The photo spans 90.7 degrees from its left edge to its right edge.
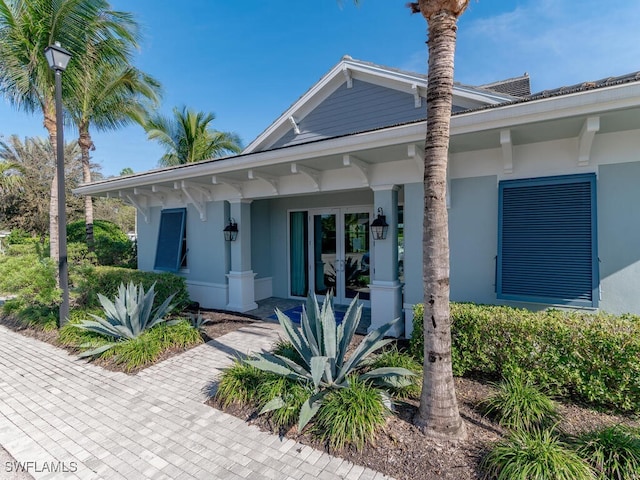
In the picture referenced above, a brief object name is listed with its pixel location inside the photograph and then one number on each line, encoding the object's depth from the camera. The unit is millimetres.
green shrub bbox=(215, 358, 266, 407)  3564
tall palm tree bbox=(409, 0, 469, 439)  2736
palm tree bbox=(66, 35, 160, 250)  8477
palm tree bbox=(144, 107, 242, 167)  17203
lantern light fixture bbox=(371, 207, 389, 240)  5688
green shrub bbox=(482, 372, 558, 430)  2945
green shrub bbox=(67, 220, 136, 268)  11102
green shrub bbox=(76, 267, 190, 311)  7035
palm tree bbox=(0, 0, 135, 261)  7113
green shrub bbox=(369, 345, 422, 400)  3442
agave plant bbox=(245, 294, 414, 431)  3158
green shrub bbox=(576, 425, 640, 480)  2268
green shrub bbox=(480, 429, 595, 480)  2186
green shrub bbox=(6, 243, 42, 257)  9070
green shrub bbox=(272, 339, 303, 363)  4007
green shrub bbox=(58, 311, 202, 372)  4762
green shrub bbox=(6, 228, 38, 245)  16678
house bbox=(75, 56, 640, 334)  4016
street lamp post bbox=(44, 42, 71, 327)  5598
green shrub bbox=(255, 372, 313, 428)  3125
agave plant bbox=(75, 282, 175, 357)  5133
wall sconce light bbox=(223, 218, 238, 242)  7672
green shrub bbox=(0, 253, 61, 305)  5965
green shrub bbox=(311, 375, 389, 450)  2785
